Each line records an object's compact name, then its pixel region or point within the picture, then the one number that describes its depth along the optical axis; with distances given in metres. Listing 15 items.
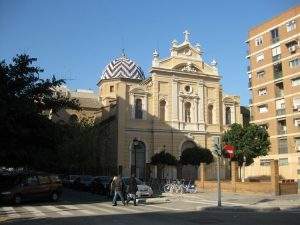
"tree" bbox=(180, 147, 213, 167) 33.56
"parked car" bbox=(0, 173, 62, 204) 17.63
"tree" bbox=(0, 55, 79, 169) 17.36
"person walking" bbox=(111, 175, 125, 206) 16.88
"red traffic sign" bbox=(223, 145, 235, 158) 16.03
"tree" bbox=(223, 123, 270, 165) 30.96
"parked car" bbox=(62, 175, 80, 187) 34.39
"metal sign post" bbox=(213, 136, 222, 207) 15.88
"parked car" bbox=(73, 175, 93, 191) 28.70
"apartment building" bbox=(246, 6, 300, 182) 36.66
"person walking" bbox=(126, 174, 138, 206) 17.19
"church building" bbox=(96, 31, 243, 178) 37.01
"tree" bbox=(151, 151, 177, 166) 33.95
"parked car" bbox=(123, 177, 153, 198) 20.60
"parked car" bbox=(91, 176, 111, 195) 23.86
